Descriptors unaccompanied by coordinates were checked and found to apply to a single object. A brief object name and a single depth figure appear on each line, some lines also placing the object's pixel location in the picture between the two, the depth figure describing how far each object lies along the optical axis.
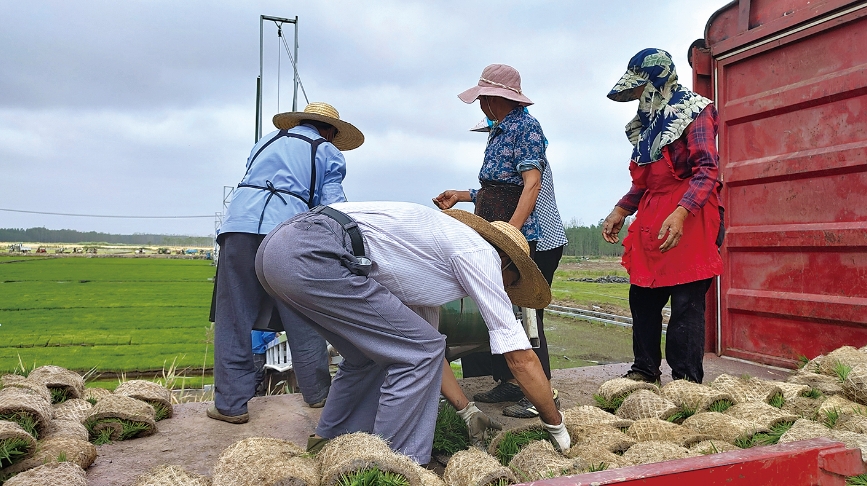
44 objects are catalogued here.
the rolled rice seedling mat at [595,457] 2.08
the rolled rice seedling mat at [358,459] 1.80
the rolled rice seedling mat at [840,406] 2.68
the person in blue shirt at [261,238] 3.21
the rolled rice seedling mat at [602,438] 2.35
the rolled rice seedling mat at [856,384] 2.93
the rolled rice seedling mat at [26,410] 2.50
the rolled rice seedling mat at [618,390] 3.21
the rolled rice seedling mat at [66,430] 2.60
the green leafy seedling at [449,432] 2.73
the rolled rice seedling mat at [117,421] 2.88
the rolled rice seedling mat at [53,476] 1.90
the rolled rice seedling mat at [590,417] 2.69
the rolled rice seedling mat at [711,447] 2.20
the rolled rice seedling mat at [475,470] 1.93
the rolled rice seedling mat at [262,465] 1.95
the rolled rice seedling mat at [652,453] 2.09
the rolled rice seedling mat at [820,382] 3.08
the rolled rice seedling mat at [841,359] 3.22
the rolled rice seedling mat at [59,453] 2.24
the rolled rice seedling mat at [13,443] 2.21
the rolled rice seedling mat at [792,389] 3.02
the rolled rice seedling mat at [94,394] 3.35
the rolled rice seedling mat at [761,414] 2.62
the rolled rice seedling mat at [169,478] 1.93
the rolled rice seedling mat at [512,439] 2.46
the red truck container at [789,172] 3.71
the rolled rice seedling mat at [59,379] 3.24
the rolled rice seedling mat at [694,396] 2.92
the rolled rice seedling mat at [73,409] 2.88
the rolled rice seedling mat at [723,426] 2.47
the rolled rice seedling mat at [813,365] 3.50
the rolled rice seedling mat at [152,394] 3.27
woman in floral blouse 3.26
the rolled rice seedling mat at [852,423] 2.31
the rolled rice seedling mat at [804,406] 2.82
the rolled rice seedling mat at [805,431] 2.29
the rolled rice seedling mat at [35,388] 2.92
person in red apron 3.30
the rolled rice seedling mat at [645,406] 2.86
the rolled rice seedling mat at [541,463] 2.06
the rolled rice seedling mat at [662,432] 2.40
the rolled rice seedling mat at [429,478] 1.91
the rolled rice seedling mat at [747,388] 3.01
